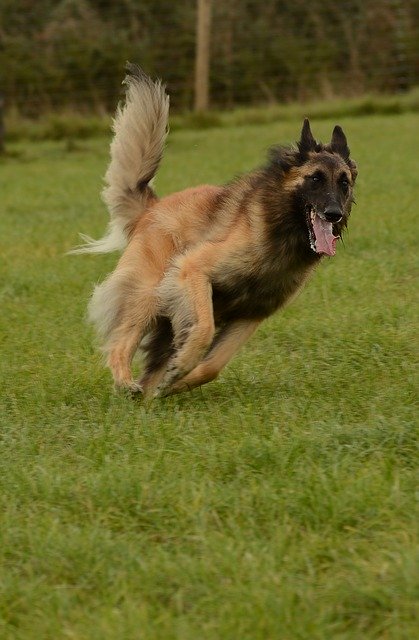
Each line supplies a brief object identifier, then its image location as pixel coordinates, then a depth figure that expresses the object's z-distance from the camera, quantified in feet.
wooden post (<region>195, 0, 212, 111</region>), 139.88
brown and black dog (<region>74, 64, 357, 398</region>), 36.32
